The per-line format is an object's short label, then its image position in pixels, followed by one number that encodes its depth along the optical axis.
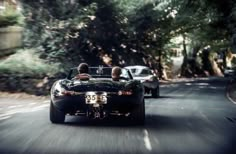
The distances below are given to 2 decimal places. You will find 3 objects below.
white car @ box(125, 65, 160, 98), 23.09
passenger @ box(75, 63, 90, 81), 11.77
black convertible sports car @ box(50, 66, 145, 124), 10.87
